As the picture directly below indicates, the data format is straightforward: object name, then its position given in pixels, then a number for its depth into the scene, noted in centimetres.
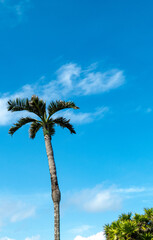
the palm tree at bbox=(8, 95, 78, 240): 2482
